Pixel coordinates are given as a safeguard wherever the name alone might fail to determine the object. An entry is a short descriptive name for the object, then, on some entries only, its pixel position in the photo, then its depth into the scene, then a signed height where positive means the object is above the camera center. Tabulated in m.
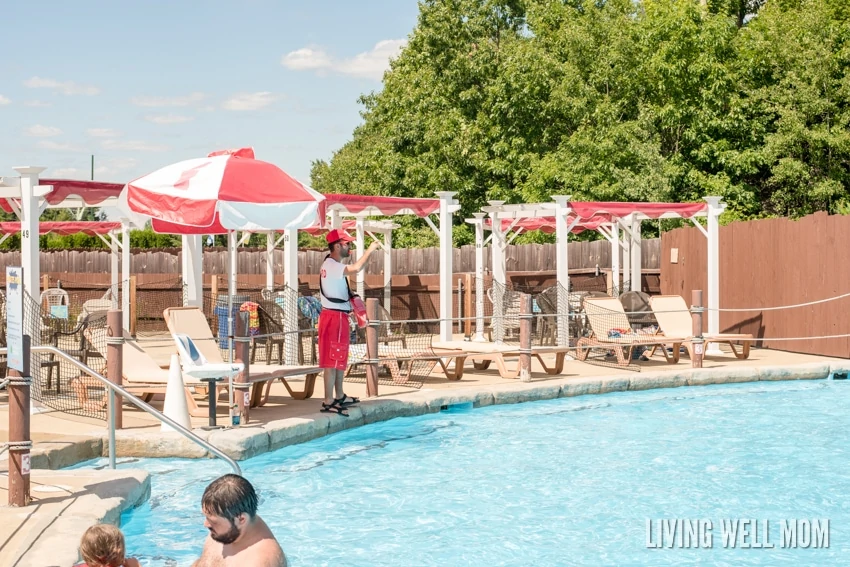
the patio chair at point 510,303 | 17.25 -0.16
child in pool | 4.00 -0.99
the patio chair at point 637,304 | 16.30 -0.17
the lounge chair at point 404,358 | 11.93 -0.76
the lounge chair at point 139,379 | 9.86 -0.83
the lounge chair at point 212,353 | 9.95 -0.65
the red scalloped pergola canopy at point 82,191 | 10.48 +1.13
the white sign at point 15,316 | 6.20 -0.13
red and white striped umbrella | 9.24 +0.92
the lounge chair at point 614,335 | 14.12 -0.61
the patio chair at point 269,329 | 13.72 -0.49
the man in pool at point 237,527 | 3.77 -0.88
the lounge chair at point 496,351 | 12.83 -0.73
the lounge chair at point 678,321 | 14.81 -0.42
